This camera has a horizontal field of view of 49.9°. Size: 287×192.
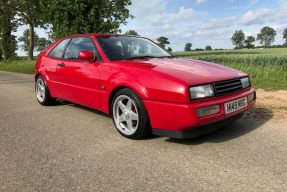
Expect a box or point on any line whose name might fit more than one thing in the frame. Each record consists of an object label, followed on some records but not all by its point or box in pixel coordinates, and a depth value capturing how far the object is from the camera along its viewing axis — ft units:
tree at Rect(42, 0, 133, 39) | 44.26
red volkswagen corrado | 11.68
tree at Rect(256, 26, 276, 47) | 331.16
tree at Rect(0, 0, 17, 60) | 108.06
